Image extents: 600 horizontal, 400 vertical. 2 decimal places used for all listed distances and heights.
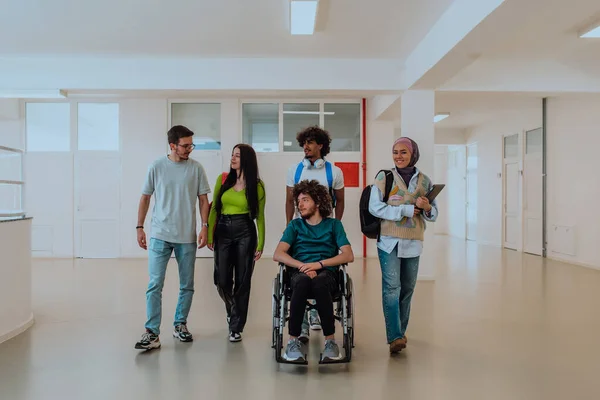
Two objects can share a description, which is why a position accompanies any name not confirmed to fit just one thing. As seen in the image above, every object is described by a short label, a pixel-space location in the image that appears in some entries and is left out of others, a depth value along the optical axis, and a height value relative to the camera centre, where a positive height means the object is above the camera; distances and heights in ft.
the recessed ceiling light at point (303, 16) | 12.44 +5.34
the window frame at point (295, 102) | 26.84 +5.64
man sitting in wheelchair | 8.82 -1.25
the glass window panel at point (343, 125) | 27.35 +4.33
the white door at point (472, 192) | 38.40 +0.42
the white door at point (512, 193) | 30.27 +0.27
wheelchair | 8.92 -2.19
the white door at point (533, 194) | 27.84 +0.17
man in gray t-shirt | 10.18 -0.51
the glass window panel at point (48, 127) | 27.02 +4.20
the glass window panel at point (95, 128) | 27.17 +4.15
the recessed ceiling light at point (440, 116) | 29.37 +5.36
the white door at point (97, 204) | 26.96 -0.41
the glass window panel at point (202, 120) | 27.17 +4.61
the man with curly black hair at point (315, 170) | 10.80 +0.65
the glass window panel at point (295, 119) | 27.30 +4.70
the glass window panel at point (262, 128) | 27.27 +4.14
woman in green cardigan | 10.52 -0.74
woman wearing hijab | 9.71 -0.64
